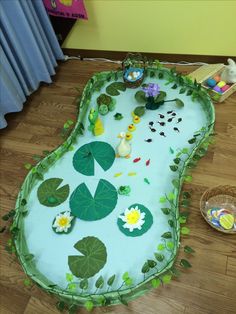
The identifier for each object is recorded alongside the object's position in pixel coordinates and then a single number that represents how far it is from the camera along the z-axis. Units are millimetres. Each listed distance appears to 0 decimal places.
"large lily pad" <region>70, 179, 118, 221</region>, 1312
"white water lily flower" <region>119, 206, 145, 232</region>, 1247
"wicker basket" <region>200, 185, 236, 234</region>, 1267
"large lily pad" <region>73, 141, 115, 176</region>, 1456
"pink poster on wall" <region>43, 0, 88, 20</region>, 1708
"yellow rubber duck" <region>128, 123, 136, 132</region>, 1553
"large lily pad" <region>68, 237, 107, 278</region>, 1181
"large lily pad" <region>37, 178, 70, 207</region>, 1378
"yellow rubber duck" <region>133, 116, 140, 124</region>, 1582
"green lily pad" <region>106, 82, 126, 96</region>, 1741
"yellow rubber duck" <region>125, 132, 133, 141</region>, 1507
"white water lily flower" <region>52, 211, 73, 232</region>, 1280
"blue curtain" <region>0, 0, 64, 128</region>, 1574
